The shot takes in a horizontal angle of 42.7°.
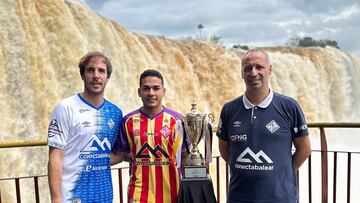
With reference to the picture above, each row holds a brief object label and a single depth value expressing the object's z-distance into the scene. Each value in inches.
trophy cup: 113.3
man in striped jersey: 109.9
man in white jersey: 101.7
